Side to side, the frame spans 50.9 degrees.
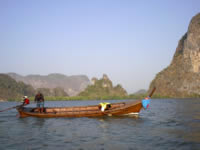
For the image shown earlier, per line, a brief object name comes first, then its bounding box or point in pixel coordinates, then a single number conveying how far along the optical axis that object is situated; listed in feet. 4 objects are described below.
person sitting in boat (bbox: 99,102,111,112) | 94.48
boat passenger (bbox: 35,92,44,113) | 102.14
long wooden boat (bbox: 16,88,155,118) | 93.15
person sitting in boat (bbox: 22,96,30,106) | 105.99
